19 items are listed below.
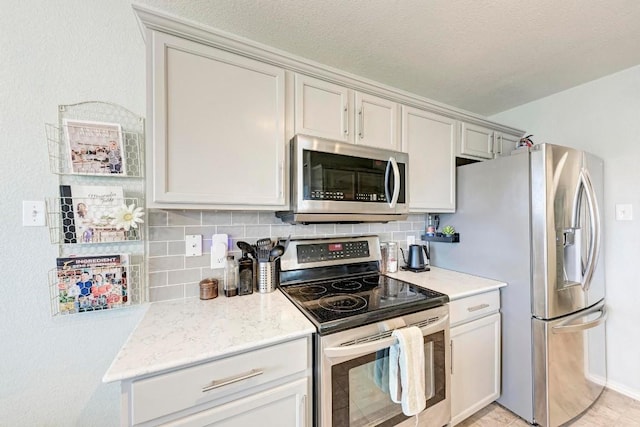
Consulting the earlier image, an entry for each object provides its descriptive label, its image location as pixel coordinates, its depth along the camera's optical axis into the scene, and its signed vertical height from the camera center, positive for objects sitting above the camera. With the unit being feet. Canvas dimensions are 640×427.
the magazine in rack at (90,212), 3.98 +0.02
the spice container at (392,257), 6.24 -1.12
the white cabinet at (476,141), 6.70 +1.96
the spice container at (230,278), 4.60 -1.22
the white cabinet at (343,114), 4.61 +1.95
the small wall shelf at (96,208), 3.97 +0.08
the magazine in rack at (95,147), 4.00 +1.08
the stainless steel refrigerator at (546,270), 4.85 -1.23
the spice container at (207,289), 4.50 -1.38
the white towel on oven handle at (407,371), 3.71 -2.37
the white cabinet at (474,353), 4.87 -2.87
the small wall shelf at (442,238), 6.37 -0.67
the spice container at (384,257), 6.26 -1.13
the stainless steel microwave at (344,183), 4.39 +0.57
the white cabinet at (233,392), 2.58 -2.04
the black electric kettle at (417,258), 6.44 -1.18
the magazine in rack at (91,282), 3.98 -1.13
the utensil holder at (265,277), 4.79 -1.24
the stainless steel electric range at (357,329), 3.39 -1.73
